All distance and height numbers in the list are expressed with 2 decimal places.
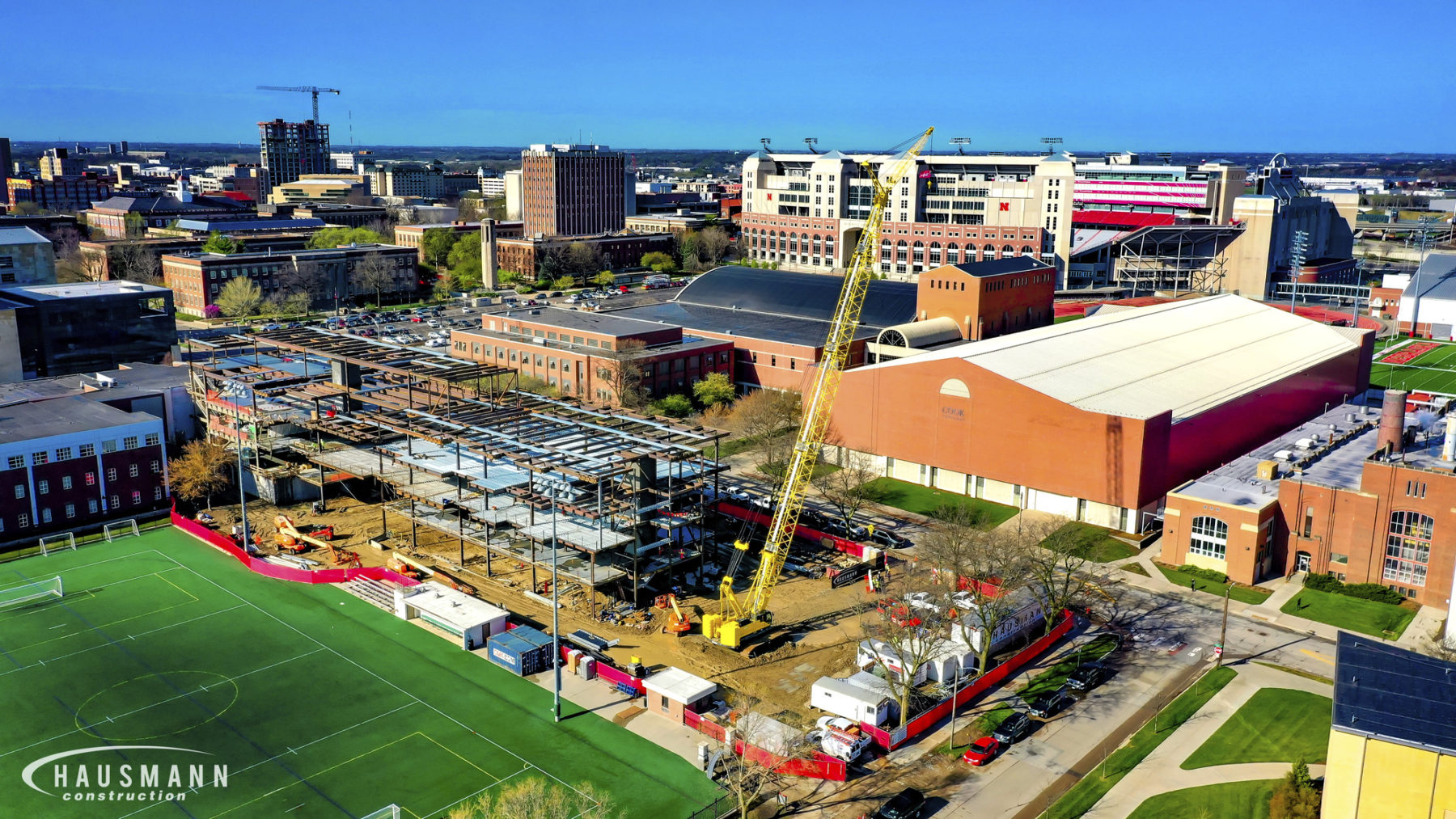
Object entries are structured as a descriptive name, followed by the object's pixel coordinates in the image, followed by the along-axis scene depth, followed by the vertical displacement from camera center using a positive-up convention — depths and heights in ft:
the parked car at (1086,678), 155.53 -69.20
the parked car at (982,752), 135.03 -69.65
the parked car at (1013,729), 140.36 -69.56
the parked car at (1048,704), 147.64 -69.49
